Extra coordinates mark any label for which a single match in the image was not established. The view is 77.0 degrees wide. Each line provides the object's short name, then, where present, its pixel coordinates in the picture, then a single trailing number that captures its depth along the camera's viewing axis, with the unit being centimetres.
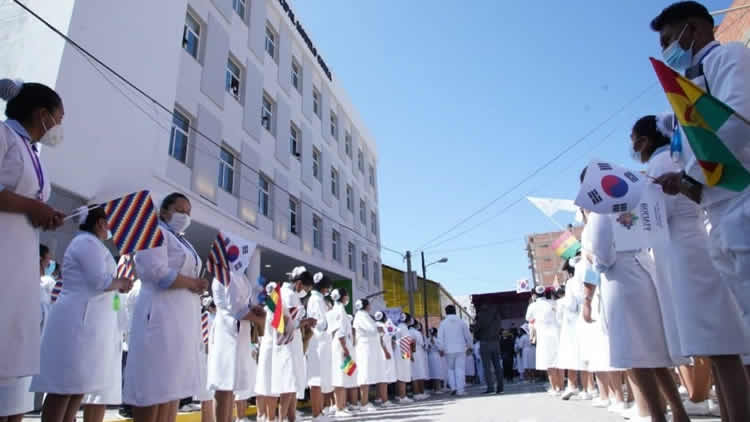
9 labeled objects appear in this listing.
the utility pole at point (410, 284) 2325
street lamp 2627
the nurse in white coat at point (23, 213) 234
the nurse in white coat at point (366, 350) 954
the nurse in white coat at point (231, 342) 483
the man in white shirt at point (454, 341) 1226
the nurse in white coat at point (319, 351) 725
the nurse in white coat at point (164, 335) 304
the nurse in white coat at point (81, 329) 336
